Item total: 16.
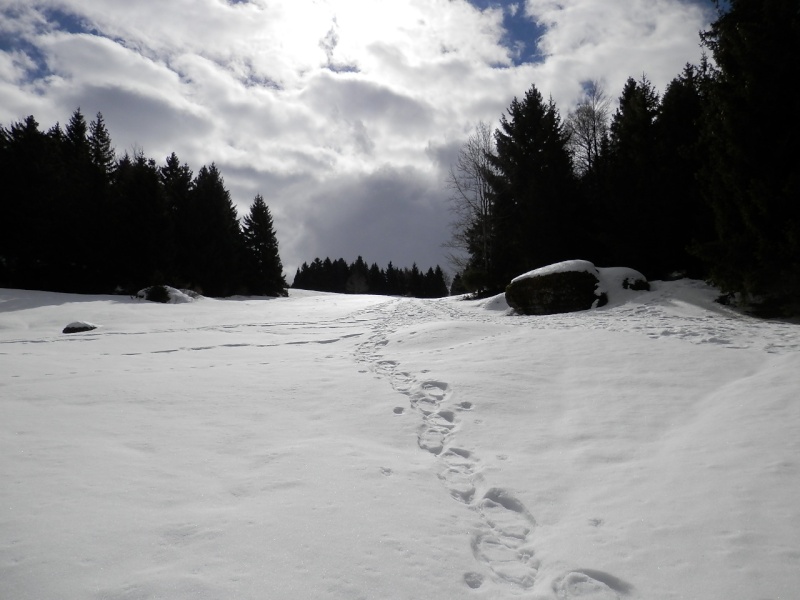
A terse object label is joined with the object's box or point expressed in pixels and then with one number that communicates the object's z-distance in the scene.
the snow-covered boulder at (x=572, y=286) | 12.83
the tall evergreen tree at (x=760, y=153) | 8.99
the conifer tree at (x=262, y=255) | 32.47
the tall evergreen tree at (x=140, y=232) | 23.42
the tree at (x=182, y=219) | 28.06
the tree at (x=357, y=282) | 69.31
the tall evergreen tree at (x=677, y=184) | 14.38
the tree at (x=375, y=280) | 68.41
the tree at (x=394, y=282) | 71.42
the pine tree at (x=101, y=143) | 36.47
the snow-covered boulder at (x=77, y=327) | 10.97
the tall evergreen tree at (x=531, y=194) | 18.73
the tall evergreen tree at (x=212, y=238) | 28.92
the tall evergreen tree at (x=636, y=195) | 15.01
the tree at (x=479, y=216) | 23.39
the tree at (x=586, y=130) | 25.38
